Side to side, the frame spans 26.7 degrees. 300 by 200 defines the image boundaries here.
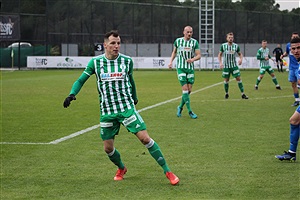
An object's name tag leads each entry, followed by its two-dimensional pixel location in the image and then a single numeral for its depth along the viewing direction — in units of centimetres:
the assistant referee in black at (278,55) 4642
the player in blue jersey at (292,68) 1816
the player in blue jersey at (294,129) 955
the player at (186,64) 1653
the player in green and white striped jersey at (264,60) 2773
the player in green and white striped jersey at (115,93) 843
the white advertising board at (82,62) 5103
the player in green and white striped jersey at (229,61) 2242
